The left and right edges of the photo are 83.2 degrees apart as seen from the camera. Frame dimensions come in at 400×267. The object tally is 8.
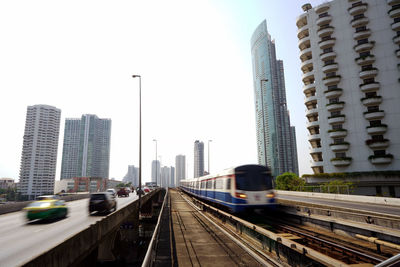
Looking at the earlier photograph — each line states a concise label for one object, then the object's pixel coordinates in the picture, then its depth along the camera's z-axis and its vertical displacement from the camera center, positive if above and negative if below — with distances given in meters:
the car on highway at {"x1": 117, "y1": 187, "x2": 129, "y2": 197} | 47.96 -3.52
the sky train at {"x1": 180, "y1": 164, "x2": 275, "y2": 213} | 14.84 -1.00
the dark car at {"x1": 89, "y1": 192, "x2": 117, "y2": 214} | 19.39 -2.15
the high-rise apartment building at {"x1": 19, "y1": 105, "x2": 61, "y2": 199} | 144.38 +17.21
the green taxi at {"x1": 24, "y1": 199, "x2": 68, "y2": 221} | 15.66 -2.23
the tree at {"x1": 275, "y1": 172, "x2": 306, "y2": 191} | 44.56 -1.81
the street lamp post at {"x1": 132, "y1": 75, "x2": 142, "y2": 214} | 24.83 +5.59
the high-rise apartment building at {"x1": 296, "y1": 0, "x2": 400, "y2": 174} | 43.97 +18.17
